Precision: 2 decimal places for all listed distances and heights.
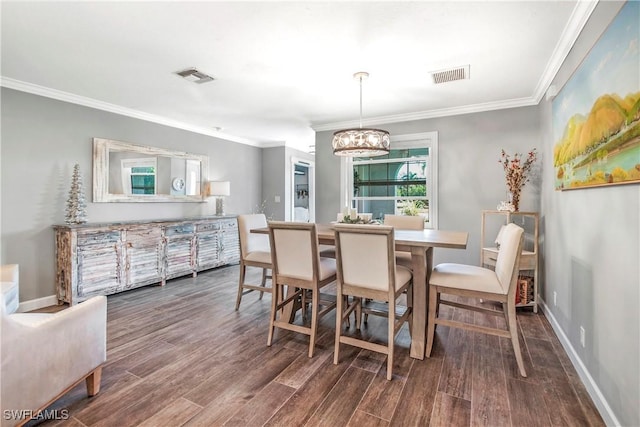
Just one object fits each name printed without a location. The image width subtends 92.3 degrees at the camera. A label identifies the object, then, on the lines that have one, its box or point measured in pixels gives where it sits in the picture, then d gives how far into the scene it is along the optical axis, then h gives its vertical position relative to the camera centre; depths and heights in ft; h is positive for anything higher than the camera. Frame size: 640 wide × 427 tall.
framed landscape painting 4.52 +1.82
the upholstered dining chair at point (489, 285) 6.77 -1.73
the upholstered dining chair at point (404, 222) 10.55 -0.40
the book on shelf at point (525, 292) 10.55 -2.77
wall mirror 13.00 +1.84
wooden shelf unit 10.58 -1.25
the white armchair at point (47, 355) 4.30 -2.31
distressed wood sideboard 11.16 -1.77
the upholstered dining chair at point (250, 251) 10.34 -1.41
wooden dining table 7.26 -1.33
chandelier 9.11 +2.10
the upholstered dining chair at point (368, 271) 6.68 -1.39
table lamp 17.37 +1.32
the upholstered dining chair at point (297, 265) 7.65 -1.40
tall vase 11.64 +0.49
